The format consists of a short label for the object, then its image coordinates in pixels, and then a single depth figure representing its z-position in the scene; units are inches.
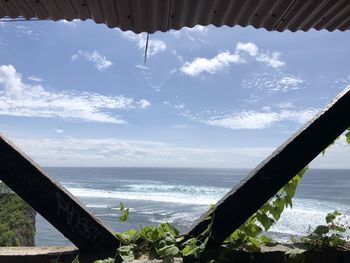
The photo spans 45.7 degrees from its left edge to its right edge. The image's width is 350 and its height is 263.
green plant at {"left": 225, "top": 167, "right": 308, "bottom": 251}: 115.3
